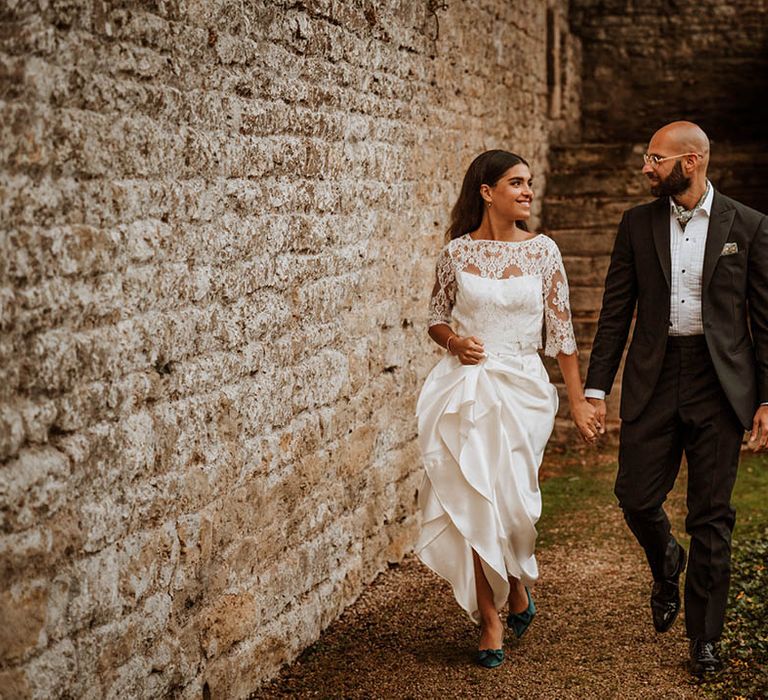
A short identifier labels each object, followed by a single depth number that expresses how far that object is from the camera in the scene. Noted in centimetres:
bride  482
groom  454
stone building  320
